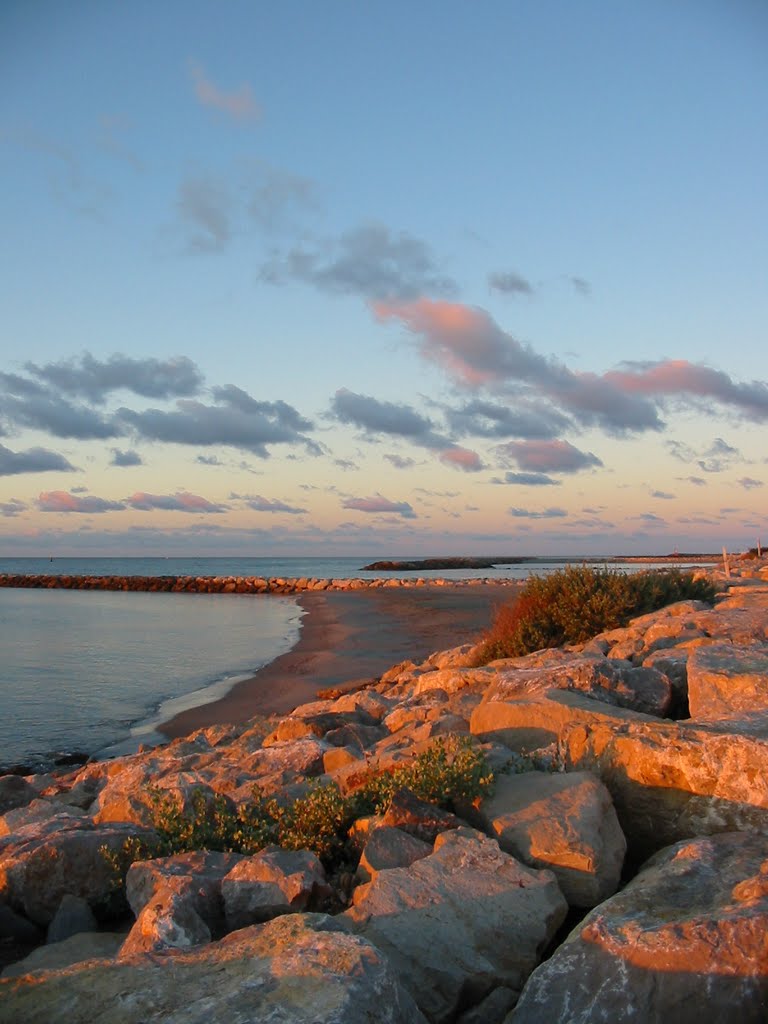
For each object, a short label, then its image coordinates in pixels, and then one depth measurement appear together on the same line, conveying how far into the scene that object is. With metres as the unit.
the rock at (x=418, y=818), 4.86
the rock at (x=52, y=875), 5.15
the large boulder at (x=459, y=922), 3.72
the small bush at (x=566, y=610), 13.60
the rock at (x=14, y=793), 9.23
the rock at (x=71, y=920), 4.79
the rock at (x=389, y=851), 4.52
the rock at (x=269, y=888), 4.27
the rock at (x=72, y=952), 4.20
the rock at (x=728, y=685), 6.39
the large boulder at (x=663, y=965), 3.20
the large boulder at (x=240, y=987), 2.98
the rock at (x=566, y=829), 4.43
